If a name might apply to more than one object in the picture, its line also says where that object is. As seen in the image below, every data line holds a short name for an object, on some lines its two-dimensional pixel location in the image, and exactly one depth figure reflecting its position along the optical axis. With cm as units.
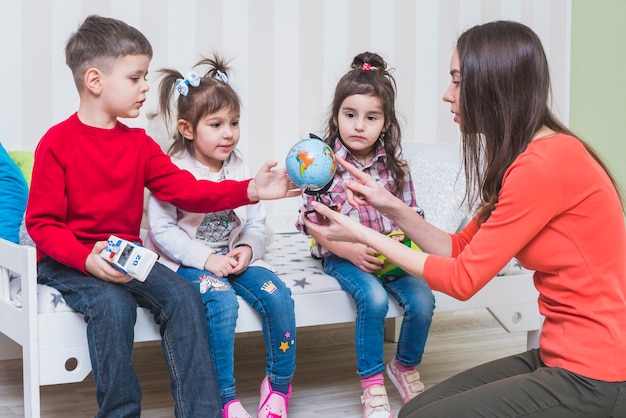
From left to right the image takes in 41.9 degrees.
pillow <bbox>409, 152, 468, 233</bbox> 254
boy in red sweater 178
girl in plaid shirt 210
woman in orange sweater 140
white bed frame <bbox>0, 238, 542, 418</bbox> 180
